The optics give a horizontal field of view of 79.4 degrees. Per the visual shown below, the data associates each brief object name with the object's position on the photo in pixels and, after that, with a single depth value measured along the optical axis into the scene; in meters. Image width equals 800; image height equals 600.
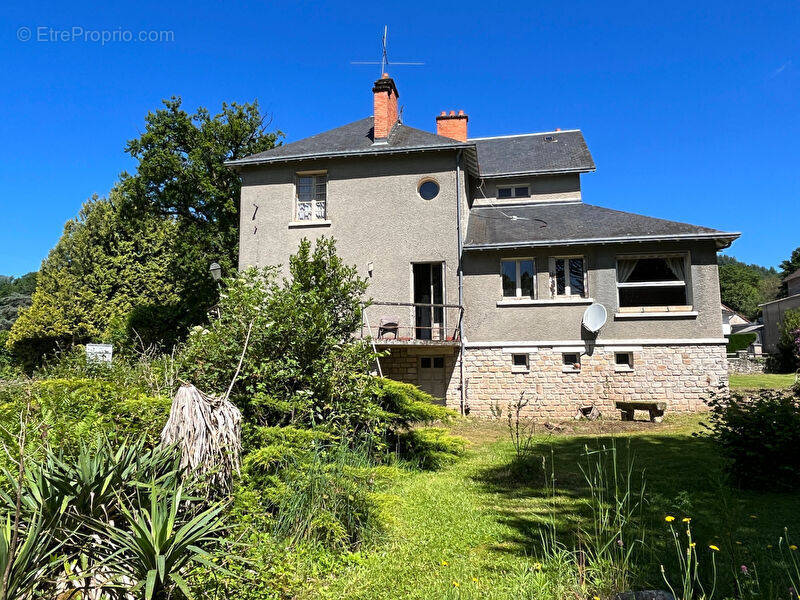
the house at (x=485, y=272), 13.91
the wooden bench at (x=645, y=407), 12.56
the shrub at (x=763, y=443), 6.25
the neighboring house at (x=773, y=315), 33.97
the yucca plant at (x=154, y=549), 3.03
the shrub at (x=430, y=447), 7.58
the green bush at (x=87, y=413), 4.24
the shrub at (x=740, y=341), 31.92
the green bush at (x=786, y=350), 24.25
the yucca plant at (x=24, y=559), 2.61
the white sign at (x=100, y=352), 9.82
